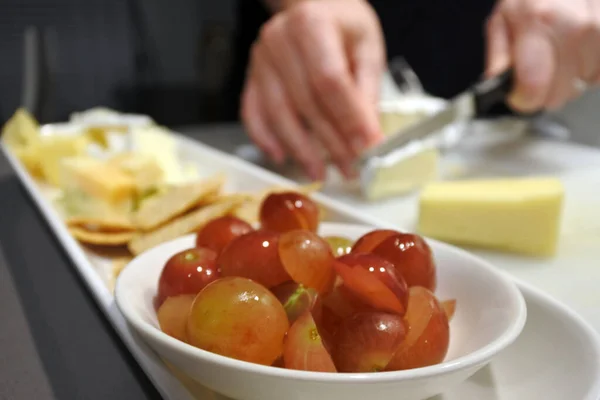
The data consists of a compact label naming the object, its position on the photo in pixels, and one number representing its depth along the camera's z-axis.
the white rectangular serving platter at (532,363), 0.36
